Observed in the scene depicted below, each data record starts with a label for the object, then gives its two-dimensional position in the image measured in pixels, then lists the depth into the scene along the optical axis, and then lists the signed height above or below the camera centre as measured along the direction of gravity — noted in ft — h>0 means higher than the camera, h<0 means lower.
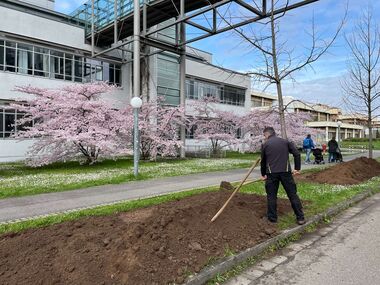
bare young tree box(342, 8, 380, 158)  49.01 +7.10
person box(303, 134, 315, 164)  65.40 -1.21
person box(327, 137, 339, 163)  66.33 -1.64
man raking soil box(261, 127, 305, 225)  19.20 -1.70
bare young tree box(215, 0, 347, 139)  36.01 +8.16
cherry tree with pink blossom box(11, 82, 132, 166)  49.08 +2.51
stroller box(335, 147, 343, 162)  66.74 -3.05
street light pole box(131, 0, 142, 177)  60.08 +17.45
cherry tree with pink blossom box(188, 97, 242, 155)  85.05 +4.17
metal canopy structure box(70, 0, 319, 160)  61.72 +25.50
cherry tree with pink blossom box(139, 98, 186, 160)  62.95 +2.35
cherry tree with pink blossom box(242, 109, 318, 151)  93.40 +3.85
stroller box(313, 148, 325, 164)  63.82 -2.88
